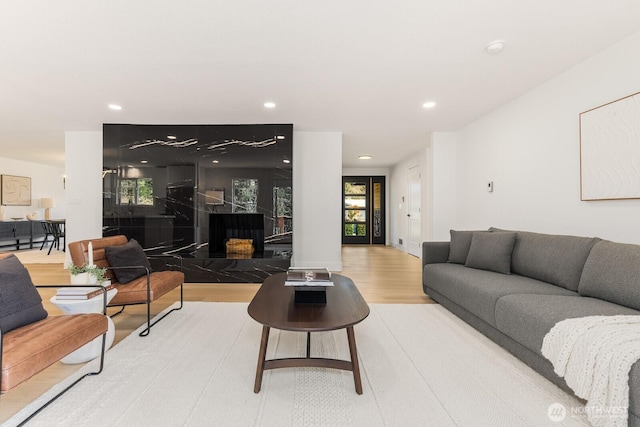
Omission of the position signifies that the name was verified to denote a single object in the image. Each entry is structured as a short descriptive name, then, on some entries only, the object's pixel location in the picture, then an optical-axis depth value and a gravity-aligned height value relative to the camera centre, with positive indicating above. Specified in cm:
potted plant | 223 -47
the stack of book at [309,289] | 195 -51
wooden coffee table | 157 -60
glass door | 875 +19
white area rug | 146 -103
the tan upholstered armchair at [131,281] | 241 -60
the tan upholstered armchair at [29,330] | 128 -62
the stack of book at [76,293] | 203 -56
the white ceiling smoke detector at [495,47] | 231 +139
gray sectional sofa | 177 -57
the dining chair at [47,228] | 722 -34
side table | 195 -81
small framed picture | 756 +67
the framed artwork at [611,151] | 223 +54
